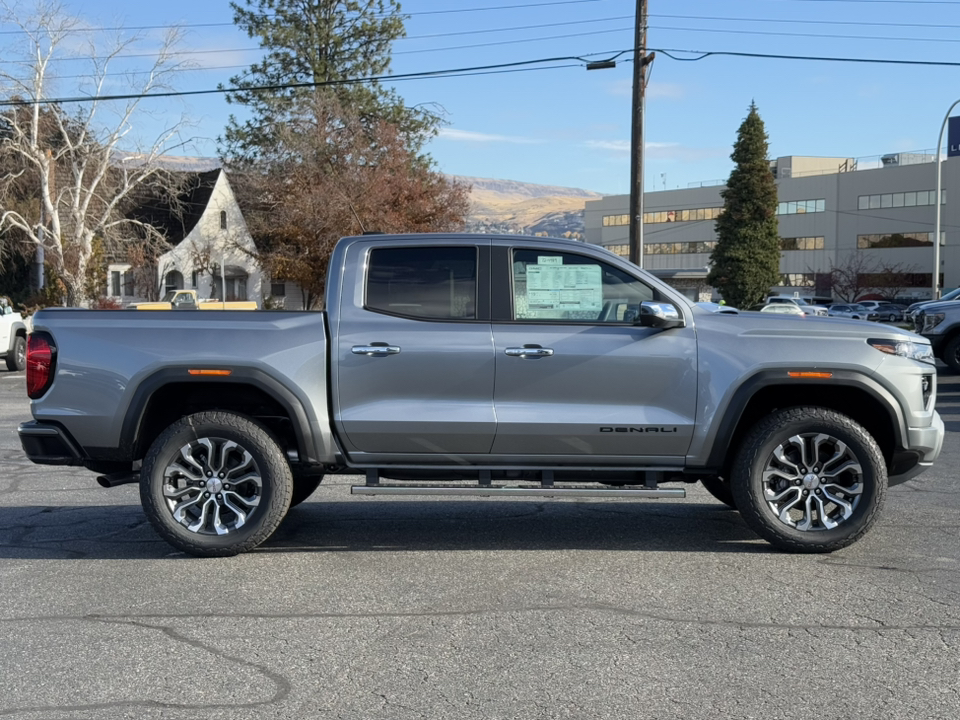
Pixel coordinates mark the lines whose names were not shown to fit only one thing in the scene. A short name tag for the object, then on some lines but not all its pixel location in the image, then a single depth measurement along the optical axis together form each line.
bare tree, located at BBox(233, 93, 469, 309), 36.34
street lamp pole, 39.18
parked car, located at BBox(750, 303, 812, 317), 37.75
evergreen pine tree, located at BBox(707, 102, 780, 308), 62.75
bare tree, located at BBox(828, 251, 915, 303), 77.56
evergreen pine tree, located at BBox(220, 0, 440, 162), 53.72
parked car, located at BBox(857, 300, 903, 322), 66.25
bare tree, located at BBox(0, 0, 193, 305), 39.44
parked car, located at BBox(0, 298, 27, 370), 21.84
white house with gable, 55.34
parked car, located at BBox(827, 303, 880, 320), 64.00
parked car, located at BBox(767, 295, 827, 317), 48.42
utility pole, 23.20
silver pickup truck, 6.43
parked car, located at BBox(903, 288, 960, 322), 20.31
